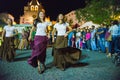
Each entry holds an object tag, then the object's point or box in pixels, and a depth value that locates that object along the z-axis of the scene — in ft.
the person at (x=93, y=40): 23.58
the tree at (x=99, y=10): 41.85
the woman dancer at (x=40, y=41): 11.30
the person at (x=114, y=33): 16.25
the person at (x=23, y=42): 28.42
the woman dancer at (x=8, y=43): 14.95
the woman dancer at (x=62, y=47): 12.18
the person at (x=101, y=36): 21.40
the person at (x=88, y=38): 24.97
